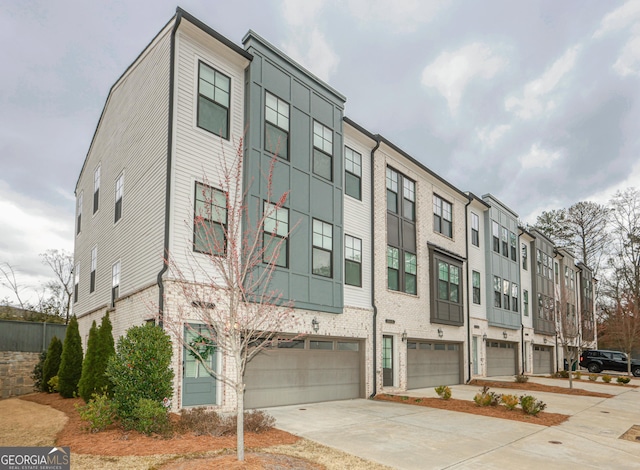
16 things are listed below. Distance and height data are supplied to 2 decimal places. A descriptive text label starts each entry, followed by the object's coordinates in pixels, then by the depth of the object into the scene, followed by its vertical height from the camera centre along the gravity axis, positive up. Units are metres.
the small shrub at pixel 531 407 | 13.38 -2.68
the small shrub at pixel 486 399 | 14.62 -2.73
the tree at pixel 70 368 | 15.75 -2.17
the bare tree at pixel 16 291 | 35.78 +0.55
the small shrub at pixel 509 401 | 13.95 -2.65
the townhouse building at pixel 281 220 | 12.48 +2.68
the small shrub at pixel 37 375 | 18.65 -2.84
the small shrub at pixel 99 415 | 9.55 -2.21
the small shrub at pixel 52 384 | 17.09 -2.91
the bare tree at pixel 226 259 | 11.42 +0.89
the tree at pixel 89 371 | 13.12 -1.88
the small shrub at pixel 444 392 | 16.17 -2.81
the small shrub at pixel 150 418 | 9.21 -2.17
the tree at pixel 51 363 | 17.91 -2.27
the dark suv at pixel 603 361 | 37.84 -4.00
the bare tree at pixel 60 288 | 37.16 +0.90
